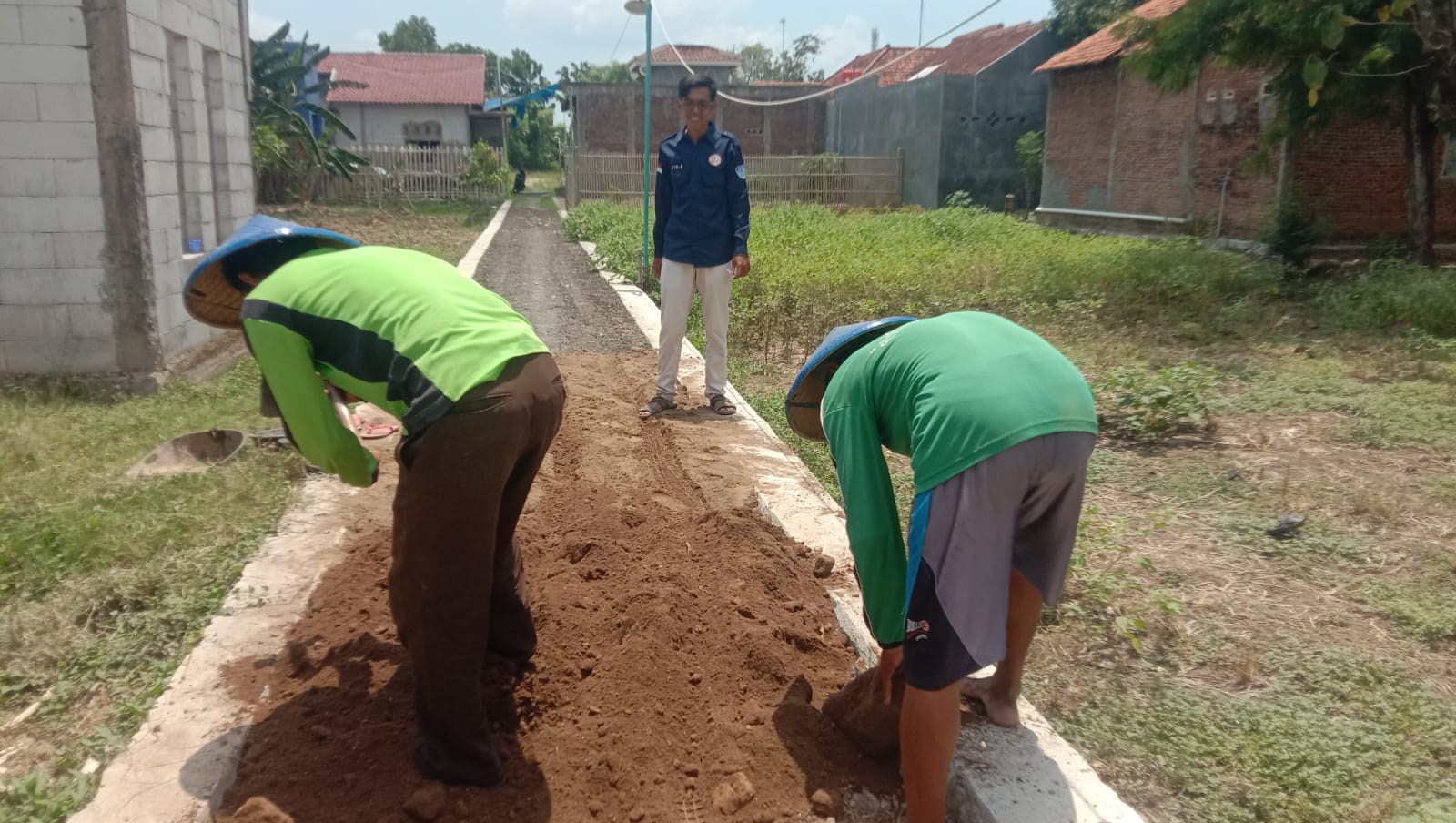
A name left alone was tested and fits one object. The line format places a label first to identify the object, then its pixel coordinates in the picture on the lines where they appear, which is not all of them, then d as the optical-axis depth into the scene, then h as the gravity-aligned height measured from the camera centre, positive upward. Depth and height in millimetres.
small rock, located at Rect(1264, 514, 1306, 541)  4531 -1389
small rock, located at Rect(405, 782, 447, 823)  2568 -1508
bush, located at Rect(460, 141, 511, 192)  26000 +483
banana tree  21750 +1001
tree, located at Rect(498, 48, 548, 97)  67562 +7593
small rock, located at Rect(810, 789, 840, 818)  2709 -1567
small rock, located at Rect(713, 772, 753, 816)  2705 -1553
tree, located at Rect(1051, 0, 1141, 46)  25500 +4498
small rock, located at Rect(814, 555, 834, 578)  4016 -1414
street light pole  11641 +563
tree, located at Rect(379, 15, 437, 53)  94006 +13486
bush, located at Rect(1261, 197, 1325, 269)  13273 -343
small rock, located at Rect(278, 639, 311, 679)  3275 -1489
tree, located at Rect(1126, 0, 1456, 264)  10117 +1559
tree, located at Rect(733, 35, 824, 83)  58812 +7656
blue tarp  36938 +3359
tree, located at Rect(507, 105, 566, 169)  41656 +2014
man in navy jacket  6195 -193
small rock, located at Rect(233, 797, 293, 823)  2523 -1512
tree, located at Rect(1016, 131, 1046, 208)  24828 +1050
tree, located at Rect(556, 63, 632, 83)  60438 +6988
